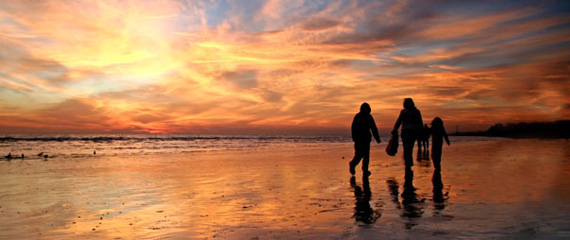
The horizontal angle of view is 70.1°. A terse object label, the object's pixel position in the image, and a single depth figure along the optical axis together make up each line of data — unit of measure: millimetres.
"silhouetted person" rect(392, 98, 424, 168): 11891
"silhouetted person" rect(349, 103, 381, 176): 12445
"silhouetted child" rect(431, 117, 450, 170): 13445
